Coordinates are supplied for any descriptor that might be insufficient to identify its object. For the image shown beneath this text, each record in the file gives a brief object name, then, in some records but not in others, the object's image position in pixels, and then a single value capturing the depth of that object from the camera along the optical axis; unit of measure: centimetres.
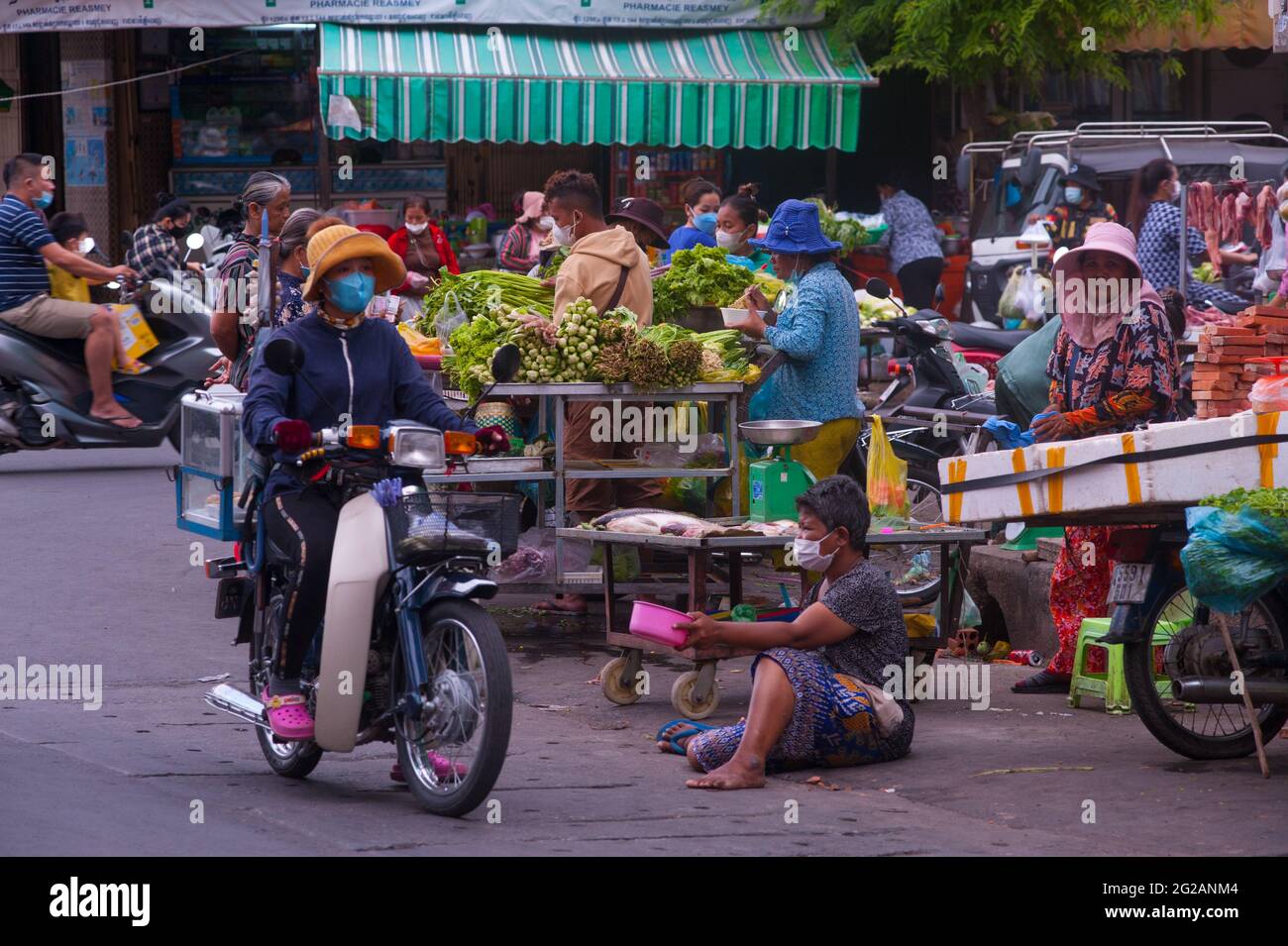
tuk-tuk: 1672
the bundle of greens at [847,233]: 1717
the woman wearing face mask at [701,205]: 1321
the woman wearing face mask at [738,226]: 1182
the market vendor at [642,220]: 1044
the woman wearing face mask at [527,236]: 1469
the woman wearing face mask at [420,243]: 1596
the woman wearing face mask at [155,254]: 1399
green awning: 1847
